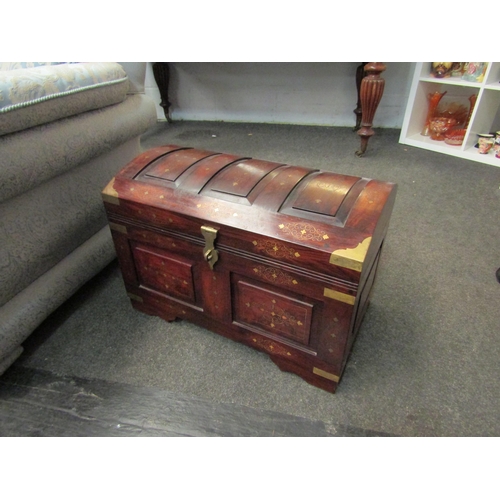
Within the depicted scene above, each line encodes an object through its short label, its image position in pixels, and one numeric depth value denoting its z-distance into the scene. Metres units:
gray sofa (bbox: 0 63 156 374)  0.77
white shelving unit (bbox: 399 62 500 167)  1.67
